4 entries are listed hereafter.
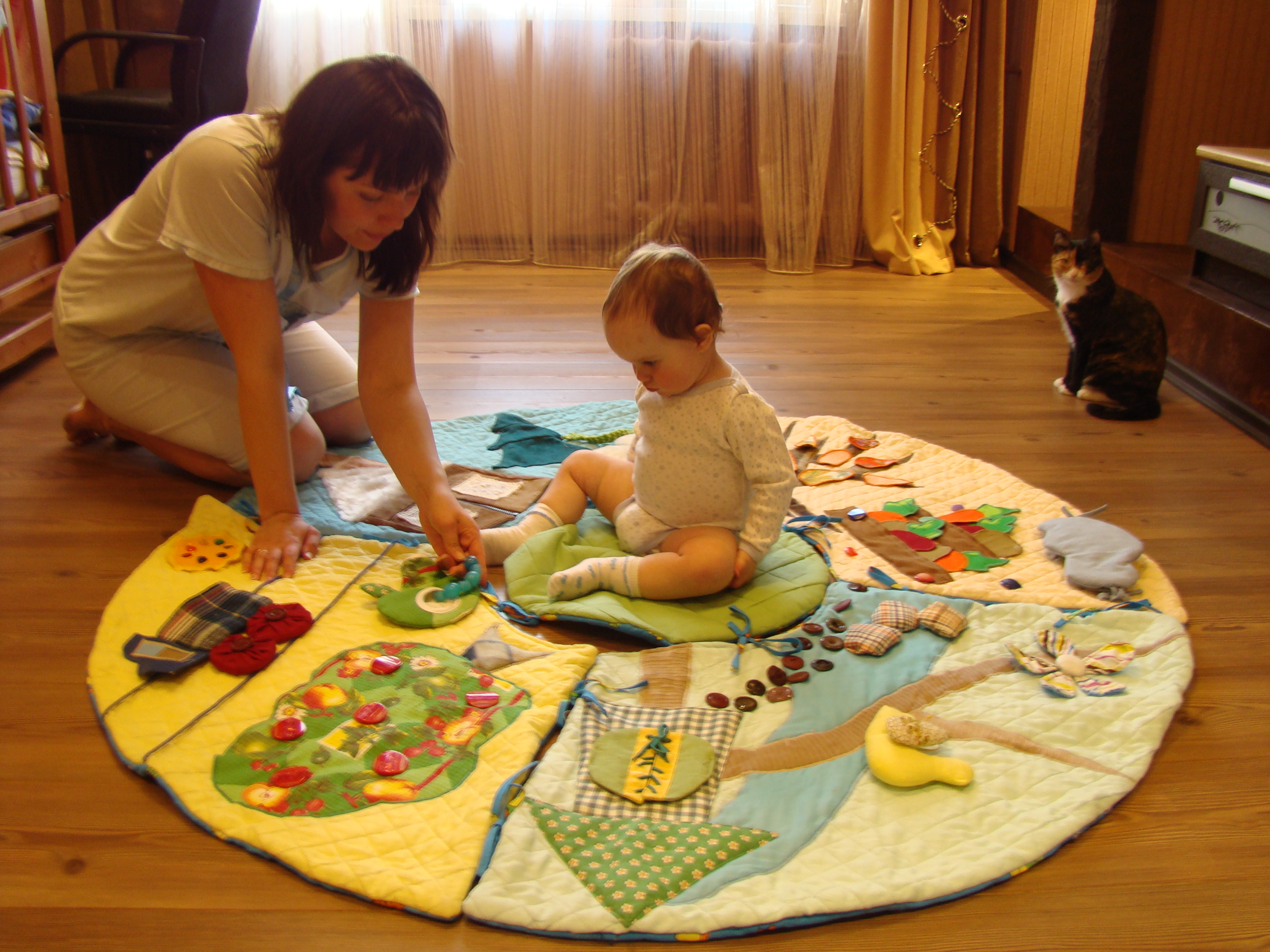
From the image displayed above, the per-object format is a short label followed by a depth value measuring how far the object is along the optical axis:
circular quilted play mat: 1.05
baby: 1.40
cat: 2.30
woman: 1.35
